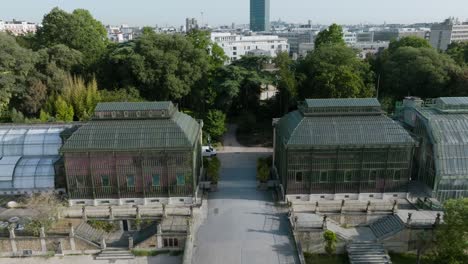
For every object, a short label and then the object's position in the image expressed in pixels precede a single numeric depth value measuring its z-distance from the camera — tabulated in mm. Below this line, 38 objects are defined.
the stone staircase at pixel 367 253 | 29136
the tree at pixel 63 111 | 51844
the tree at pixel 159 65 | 56844
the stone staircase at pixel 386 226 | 31034
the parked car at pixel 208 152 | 49469
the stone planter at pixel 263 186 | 38375
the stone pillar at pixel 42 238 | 29812
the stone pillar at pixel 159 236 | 29906
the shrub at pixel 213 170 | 38500
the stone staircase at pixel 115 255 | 29750
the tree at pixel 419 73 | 58344
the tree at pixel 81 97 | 53653
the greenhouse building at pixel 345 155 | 33969
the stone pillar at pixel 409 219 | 30639
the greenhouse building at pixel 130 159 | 33500
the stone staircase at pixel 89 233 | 30922
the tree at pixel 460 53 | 71581
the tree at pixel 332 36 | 73000
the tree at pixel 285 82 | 57062
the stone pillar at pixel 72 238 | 29781
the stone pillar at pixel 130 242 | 29750
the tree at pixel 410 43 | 72812
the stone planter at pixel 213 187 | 38219
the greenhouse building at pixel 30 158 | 36344
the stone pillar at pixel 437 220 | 29827
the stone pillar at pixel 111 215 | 32562
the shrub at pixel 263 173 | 38188
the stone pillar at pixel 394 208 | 32906
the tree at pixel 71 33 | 68438
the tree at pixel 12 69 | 53781
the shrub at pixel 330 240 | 28641
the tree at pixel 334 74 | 52875
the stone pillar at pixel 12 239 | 29688
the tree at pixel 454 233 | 27109
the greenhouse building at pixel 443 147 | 34219
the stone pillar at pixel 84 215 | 32719
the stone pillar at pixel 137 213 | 32125
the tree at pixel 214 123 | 52709
